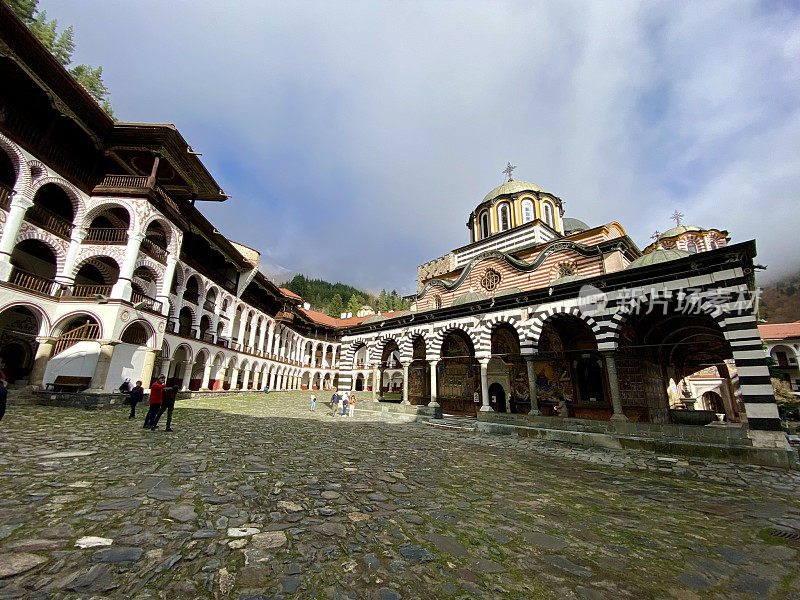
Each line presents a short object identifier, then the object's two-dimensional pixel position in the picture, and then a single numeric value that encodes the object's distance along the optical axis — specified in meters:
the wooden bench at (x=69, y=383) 13.22
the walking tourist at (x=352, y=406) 15.87
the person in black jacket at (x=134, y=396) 10.55
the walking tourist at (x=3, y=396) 5.13
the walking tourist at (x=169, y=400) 8.38
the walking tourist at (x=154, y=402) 8.38
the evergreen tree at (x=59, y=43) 21.91
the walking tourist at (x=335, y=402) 17.70
